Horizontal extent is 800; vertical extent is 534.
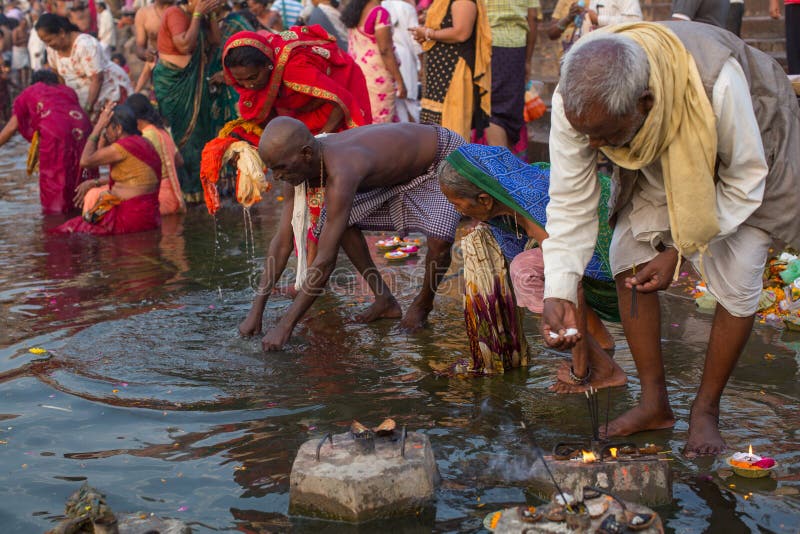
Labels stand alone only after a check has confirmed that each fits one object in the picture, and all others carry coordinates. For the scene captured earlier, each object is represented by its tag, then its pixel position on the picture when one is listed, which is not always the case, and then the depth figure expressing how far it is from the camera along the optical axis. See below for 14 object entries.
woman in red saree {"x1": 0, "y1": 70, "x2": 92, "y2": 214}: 9.33
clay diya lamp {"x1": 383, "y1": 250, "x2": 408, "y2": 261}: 6.87
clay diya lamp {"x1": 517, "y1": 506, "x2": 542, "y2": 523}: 2.63
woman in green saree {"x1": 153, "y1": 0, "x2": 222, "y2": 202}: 8.95
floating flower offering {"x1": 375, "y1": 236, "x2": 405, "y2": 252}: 7.23
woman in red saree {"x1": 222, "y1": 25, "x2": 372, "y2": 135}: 5.68
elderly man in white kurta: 2.85
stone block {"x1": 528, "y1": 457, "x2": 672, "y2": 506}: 2.97
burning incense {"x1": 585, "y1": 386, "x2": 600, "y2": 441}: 3.18
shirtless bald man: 4.71
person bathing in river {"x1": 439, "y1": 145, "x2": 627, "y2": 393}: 4.11
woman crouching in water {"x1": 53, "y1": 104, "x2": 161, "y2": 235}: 8.18
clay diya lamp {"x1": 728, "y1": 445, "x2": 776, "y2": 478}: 3.20
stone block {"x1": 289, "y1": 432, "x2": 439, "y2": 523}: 3.06
